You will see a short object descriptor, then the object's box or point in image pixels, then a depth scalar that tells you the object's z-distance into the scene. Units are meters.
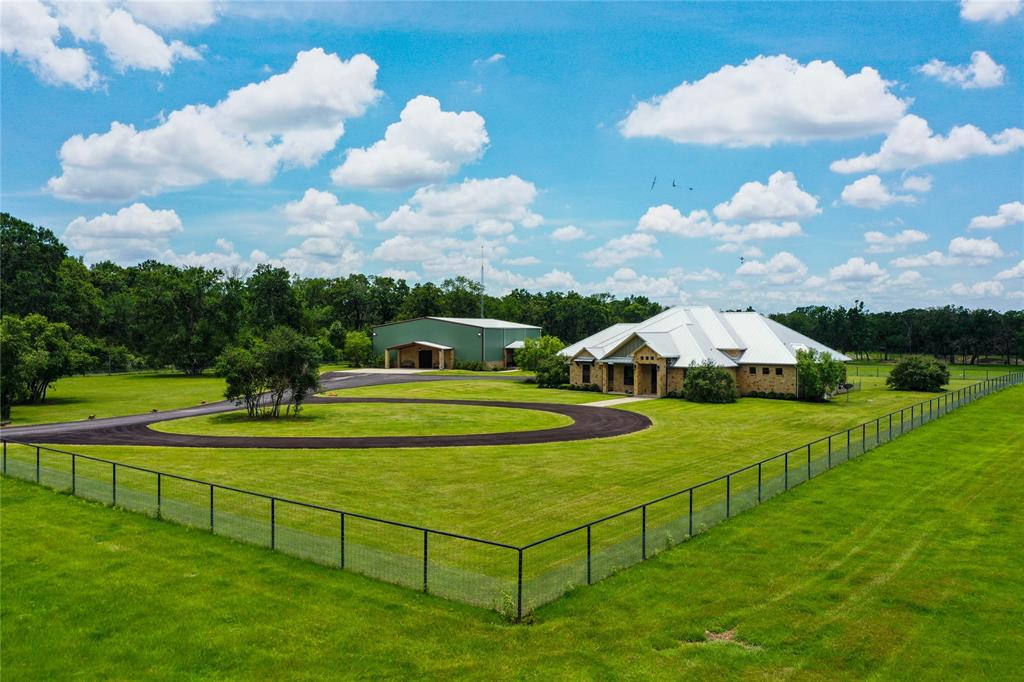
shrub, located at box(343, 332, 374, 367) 104.25
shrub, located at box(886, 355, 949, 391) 68.94
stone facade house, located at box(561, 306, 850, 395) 61.00
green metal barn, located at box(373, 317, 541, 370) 97.75
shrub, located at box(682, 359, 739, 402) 56.75
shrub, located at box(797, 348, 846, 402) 57.53
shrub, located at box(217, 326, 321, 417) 45.16
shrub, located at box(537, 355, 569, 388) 70.12
